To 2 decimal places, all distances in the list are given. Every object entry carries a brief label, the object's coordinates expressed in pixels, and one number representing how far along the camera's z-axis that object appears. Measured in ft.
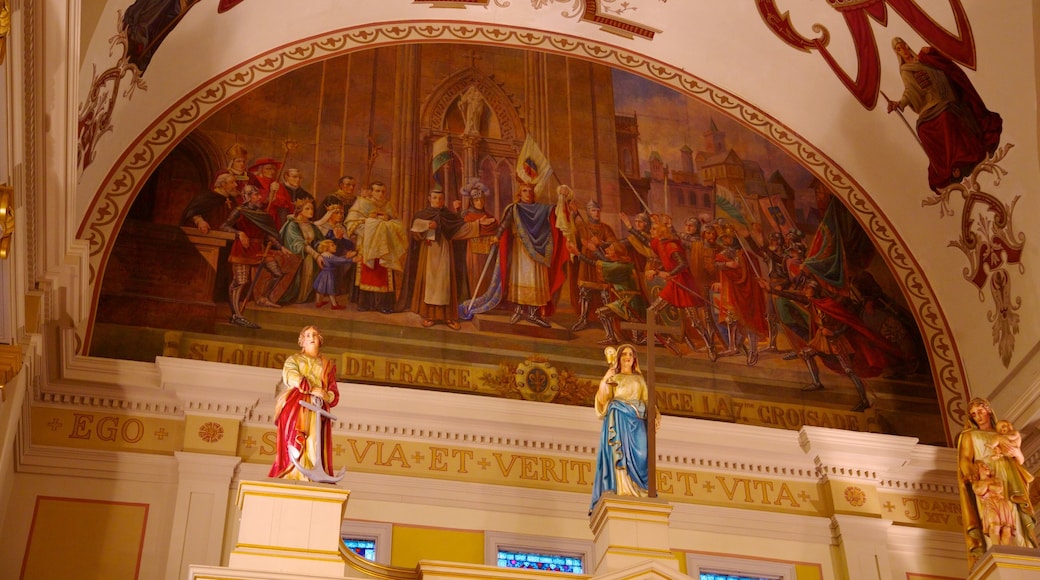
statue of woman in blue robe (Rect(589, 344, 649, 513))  35.65
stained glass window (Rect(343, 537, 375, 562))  40.00
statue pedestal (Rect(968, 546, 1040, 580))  35.50
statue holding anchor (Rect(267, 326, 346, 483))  32.96
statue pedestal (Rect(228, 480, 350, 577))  31.07
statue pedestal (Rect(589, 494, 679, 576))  33.86
